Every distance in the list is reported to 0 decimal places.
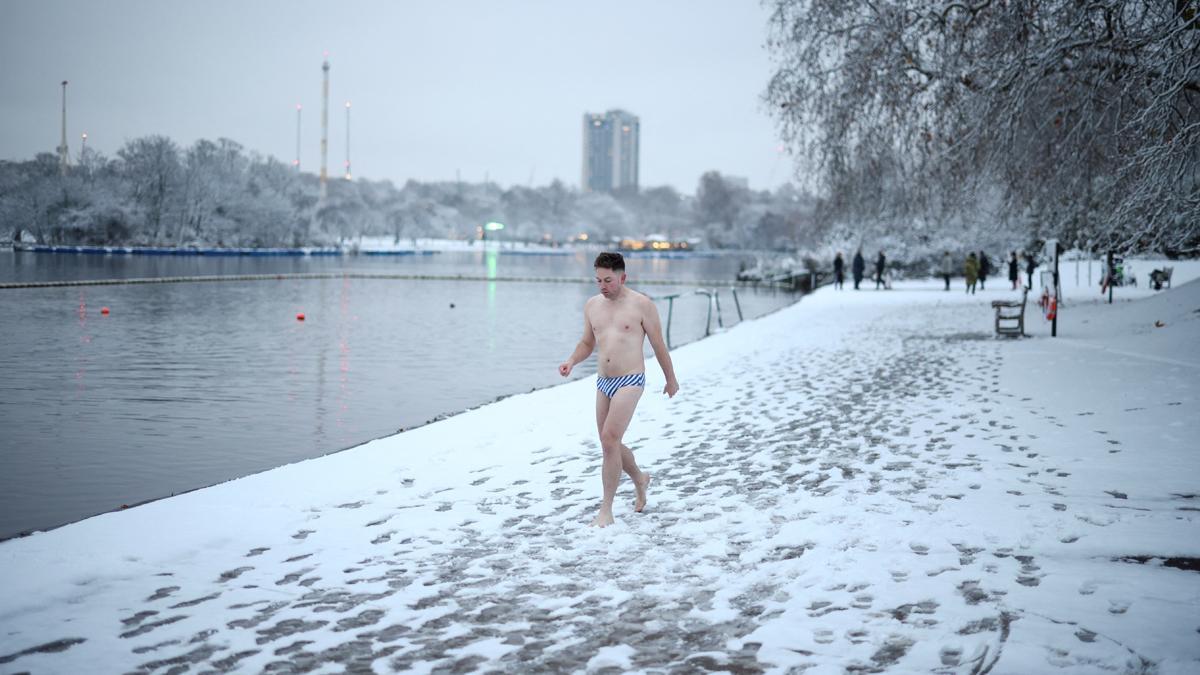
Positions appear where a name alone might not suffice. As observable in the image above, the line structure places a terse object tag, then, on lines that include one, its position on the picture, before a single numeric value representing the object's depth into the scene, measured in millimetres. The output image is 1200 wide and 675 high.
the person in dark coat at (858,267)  45031
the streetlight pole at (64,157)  103375
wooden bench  20766
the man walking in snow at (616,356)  6777
